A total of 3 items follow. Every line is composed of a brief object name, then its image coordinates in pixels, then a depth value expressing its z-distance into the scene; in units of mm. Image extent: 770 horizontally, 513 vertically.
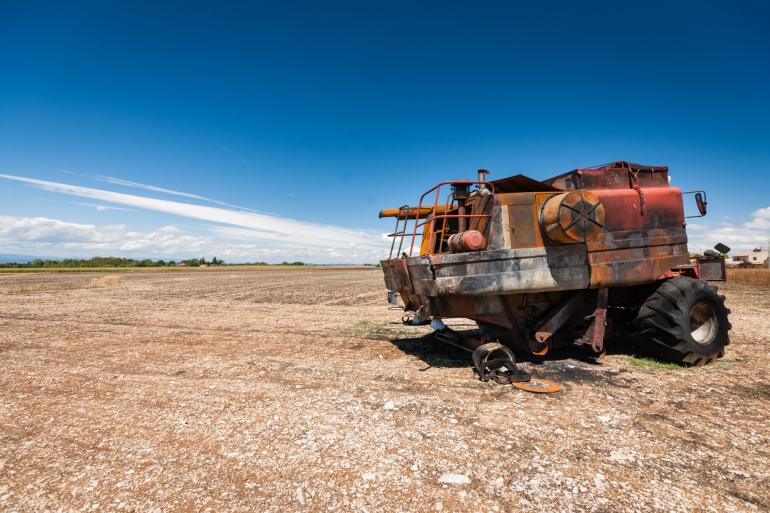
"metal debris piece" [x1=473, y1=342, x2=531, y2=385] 5449
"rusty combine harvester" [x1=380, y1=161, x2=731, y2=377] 5605
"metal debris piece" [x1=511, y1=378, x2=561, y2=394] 5031
